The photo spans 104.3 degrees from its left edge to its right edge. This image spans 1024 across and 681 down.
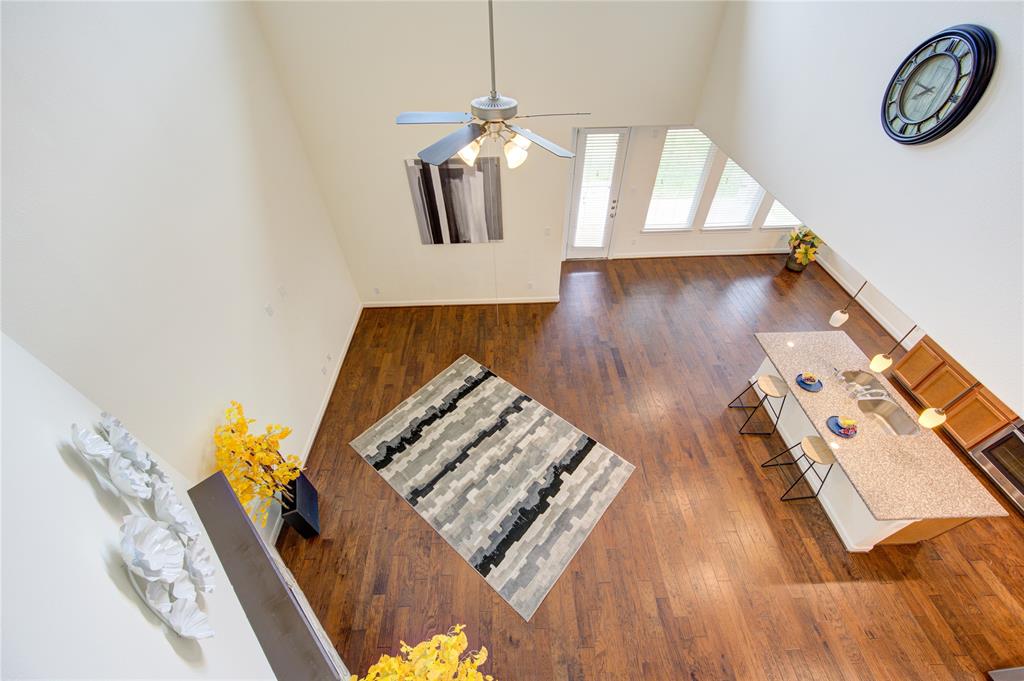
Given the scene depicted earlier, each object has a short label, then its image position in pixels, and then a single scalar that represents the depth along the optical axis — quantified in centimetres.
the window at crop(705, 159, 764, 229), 595
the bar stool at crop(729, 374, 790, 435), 388
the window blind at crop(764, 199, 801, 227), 627
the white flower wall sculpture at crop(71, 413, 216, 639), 116
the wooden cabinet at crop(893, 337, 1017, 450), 370
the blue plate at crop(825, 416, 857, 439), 326
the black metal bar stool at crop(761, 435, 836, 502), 334
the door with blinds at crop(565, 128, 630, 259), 540
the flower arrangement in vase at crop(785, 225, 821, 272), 601
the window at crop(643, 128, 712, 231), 554
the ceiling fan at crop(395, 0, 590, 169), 187
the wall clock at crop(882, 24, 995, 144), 169
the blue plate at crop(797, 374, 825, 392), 360
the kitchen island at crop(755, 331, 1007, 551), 283
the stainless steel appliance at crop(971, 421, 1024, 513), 350
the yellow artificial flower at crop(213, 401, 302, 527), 265
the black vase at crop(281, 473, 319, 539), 321
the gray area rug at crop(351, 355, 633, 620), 337
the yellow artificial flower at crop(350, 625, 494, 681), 129
